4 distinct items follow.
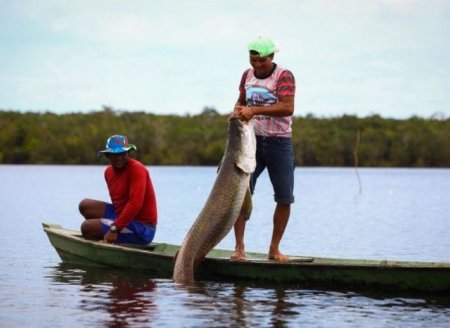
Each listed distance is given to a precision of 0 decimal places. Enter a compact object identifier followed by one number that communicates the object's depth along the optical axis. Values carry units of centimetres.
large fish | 1234
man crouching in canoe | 1368
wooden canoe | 1219
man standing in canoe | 1241
